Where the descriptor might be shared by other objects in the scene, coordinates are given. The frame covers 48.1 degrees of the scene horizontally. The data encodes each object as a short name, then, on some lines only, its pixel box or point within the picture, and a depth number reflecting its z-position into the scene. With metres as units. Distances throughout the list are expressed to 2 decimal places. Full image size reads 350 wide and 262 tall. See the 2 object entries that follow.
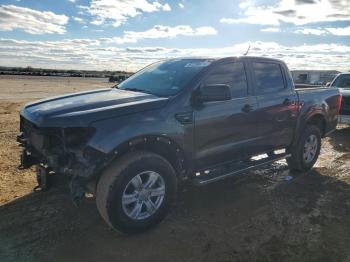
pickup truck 4.01
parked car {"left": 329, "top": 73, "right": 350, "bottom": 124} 11.52
